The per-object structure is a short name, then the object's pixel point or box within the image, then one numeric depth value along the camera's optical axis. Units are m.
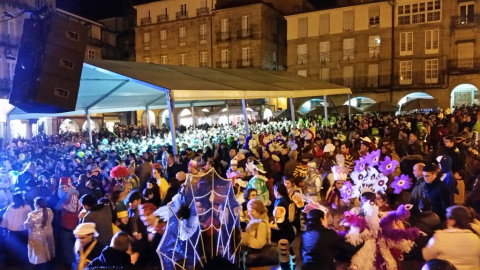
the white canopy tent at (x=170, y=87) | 9.78
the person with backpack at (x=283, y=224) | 5.10
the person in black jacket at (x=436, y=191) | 5.30
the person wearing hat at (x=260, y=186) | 6.58
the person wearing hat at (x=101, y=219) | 4.82
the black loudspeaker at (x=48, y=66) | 5.81
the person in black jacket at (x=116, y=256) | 3.69
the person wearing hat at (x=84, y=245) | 4.18
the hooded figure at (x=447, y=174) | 5.90
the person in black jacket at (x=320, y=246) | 3.88
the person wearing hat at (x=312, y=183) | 6.61
